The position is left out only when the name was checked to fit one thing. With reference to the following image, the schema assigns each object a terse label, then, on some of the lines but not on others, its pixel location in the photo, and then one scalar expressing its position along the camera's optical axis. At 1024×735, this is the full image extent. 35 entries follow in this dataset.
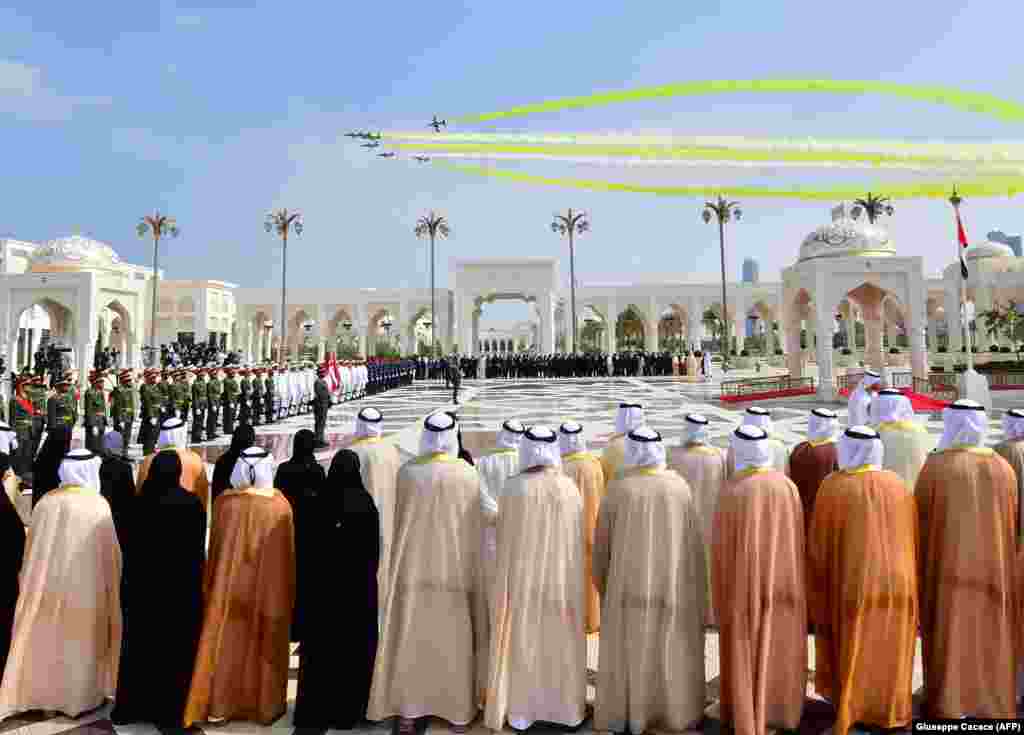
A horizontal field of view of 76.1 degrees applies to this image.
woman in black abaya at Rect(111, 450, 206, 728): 2.89
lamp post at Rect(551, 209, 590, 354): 42.47
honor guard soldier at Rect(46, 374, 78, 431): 8.30
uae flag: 13.97
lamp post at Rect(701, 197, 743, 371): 35.00
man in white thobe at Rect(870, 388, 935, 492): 3.99
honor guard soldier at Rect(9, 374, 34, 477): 8.19
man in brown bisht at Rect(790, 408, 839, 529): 4.13
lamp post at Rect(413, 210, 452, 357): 40.55
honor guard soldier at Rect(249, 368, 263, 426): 13.53
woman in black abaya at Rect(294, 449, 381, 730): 2.87
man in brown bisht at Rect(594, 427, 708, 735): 2.80
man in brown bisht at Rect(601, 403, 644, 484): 4.59
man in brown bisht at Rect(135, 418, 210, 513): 3.83
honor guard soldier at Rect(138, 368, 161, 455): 9.85
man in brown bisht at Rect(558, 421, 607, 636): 4.02
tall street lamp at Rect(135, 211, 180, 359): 36.88
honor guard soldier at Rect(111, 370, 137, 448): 9.73
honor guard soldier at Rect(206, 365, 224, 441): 11.72
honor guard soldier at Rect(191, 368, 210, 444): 11.28
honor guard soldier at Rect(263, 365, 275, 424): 14.30
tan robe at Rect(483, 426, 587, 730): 2.84
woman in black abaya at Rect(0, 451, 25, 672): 3.00
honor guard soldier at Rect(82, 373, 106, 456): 8.82
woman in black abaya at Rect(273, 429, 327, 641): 3.67
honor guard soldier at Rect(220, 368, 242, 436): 12.38
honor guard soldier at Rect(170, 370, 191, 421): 10.76
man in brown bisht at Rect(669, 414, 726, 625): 4.14
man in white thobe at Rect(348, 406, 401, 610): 4.07
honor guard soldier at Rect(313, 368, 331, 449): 10.84
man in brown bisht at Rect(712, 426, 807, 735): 2.73
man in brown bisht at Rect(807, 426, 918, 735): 2.72
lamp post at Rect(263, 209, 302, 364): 39.78
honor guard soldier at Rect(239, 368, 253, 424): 12.77
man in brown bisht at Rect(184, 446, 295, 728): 2.90
